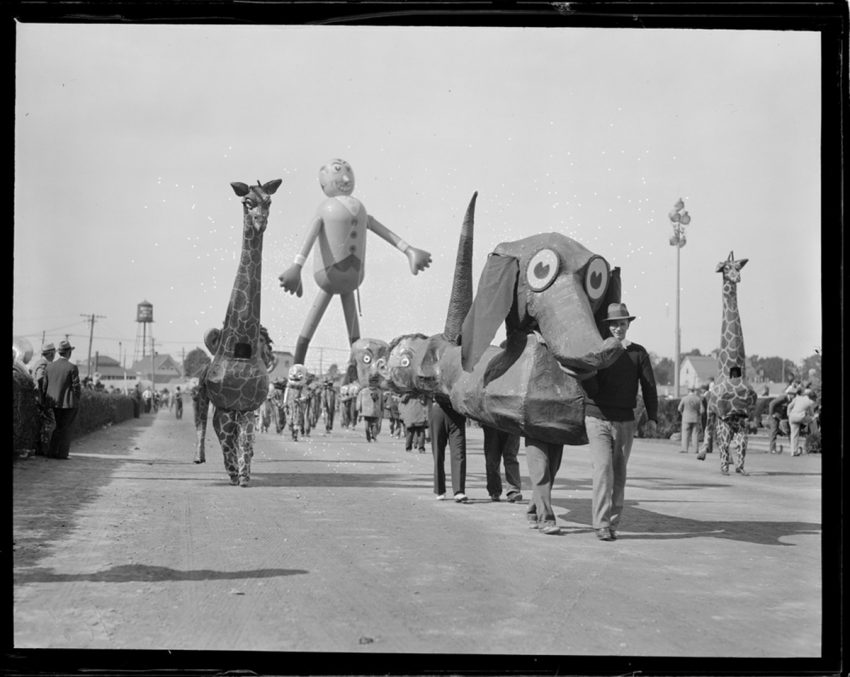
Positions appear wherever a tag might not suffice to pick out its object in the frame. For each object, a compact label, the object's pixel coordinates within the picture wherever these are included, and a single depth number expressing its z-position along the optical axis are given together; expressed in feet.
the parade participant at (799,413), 63.82
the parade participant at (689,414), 65.05
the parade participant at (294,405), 50.26
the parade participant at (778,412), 67.97
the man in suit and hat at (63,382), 39.63
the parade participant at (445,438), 33.24
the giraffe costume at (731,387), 43.88
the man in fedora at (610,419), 24.52
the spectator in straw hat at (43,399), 40.47
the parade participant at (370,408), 62.64
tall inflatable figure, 28.55
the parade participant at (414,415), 54.75
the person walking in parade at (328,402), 65.63
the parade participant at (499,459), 32.12
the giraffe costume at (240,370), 32.68
